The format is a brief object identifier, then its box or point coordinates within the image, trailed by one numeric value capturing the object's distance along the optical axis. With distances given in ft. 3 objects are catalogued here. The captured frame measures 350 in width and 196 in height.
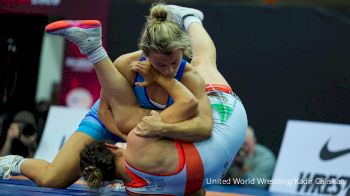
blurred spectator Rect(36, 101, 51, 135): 40.32
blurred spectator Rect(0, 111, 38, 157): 38.70
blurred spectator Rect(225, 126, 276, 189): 35.58
